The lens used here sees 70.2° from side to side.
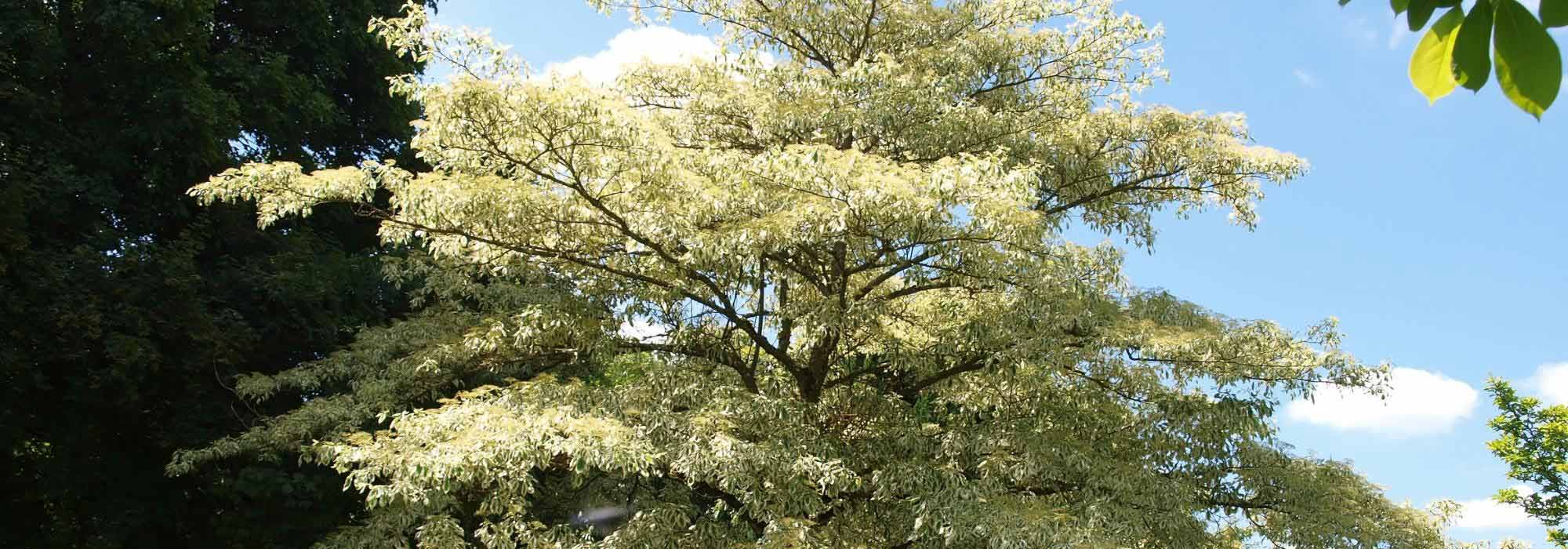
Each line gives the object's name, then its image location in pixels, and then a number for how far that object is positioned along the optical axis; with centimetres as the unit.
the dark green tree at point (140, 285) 998
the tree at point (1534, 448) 1462
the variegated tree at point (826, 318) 747
